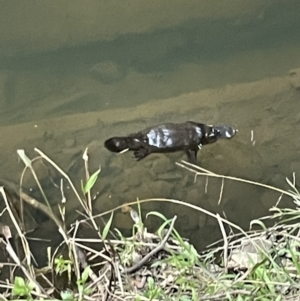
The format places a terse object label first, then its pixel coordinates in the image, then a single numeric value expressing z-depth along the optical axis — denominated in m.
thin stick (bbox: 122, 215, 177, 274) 2.73
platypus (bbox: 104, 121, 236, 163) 3.31
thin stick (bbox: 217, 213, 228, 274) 2.86
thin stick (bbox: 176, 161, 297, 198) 3.29
